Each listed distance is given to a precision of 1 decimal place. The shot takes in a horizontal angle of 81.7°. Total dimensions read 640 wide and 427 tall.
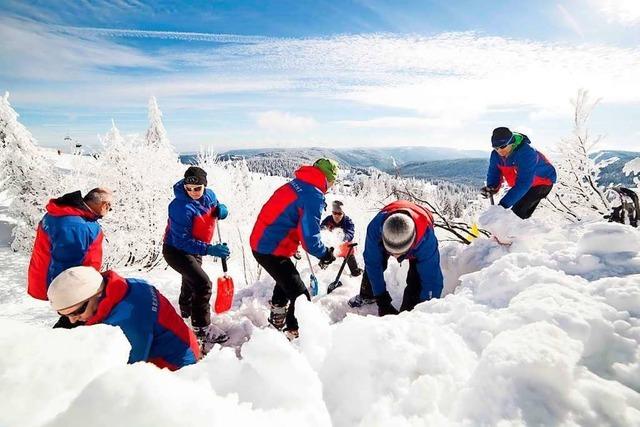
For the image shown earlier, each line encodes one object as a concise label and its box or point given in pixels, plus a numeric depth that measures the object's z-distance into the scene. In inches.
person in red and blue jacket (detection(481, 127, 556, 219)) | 189.9
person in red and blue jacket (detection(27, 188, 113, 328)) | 140.9
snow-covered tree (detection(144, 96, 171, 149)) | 1472.7
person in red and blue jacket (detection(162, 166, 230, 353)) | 179.8
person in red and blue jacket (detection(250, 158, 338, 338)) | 162.9
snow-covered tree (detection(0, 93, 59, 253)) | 739.4
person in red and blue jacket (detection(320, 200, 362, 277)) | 264.2
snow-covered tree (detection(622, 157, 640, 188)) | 182.7
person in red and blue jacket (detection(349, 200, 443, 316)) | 130.6
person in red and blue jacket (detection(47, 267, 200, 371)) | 93.1
